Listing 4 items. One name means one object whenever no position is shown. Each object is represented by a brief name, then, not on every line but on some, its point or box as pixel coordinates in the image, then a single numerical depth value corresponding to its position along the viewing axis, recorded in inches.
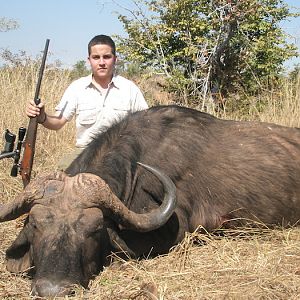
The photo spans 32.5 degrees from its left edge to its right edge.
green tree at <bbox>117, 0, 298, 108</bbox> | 442.9
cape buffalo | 140.3
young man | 224.5
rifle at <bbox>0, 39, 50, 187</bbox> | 204.2
